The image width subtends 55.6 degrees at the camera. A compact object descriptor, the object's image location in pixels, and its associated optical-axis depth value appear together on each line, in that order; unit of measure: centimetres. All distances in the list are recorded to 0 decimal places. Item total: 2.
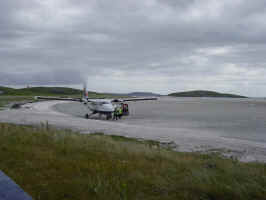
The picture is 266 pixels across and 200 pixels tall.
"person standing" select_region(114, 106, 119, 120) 3443
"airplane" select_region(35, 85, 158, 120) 3338
